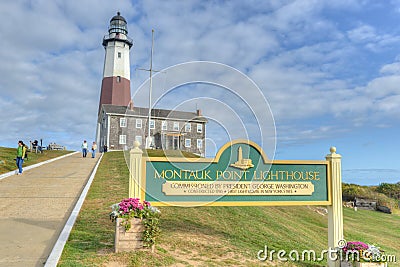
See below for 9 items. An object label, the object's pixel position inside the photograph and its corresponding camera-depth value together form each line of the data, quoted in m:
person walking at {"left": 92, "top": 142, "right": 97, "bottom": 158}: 28.65
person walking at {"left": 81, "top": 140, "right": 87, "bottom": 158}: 28.21
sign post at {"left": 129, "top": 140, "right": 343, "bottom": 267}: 7.46
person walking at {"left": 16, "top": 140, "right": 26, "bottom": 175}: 16.89
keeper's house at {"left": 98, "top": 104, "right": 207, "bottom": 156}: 41.22
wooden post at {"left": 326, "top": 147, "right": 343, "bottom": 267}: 7.93
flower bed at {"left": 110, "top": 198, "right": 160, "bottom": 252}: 6.33
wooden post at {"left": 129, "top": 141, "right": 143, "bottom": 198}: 7.25
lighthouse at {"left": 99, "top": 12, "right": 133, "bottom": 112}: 46.12
